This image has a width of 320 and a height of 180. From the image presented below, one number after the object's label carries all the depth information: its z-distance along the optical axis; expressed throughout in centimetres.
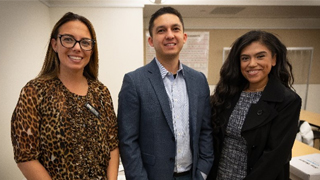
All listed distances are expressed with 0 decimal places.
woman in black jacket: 128
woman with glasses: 99
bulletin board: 465
